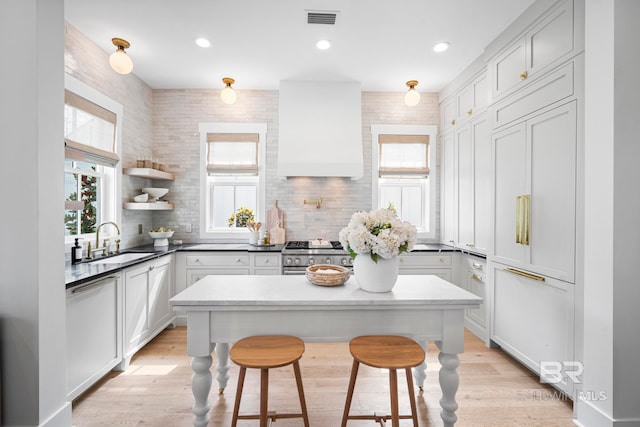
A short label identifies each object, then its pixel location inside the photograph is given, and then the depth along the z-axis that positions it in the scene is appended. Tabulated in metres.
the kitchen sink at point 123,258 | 2.73
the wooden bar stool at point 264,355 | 1.35
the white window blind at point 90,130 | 2.63
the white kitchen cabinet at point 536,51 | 2.07
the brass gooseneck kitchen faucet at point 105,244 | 2.77
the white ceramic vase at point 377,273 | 1.62
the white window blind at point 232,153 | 4.09
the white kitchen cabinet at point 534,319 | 2.08
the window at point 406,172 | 4.19
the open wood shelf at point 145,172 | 3.40
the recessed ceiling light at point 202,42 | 2.91
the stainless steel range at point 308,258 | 3.43
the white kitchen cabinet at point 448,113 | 3.81
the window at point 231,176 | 4.09
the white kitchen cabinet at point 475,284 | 3.10
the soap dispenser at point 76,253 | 2.51
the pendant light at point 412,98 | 3.36
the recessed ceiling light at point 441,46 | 3.02
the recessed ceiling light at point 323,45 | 2.95
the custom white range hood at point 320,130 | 3.70
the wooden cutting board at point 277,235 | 4.03
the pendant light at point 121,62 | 2.43
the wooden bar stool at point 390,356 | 1.37
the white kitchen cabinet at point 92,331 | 2.00
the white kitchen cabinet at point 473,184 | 3.09
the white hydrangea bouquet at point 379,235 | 1.54
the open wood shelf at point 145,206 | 3.41
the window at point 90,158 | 2.68
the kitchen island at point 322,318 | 1.53
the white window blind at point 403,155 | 4.20
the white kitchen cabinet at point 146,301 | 2.59
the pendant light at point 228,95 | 3.29
